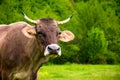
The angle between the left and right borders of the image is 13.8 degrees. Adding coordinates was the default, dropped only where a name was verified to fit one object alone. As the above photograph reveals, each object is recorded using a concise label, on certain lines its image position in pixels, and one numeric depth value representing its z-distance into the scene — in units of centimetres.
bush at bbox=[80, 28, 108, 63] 6265
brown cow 1133
